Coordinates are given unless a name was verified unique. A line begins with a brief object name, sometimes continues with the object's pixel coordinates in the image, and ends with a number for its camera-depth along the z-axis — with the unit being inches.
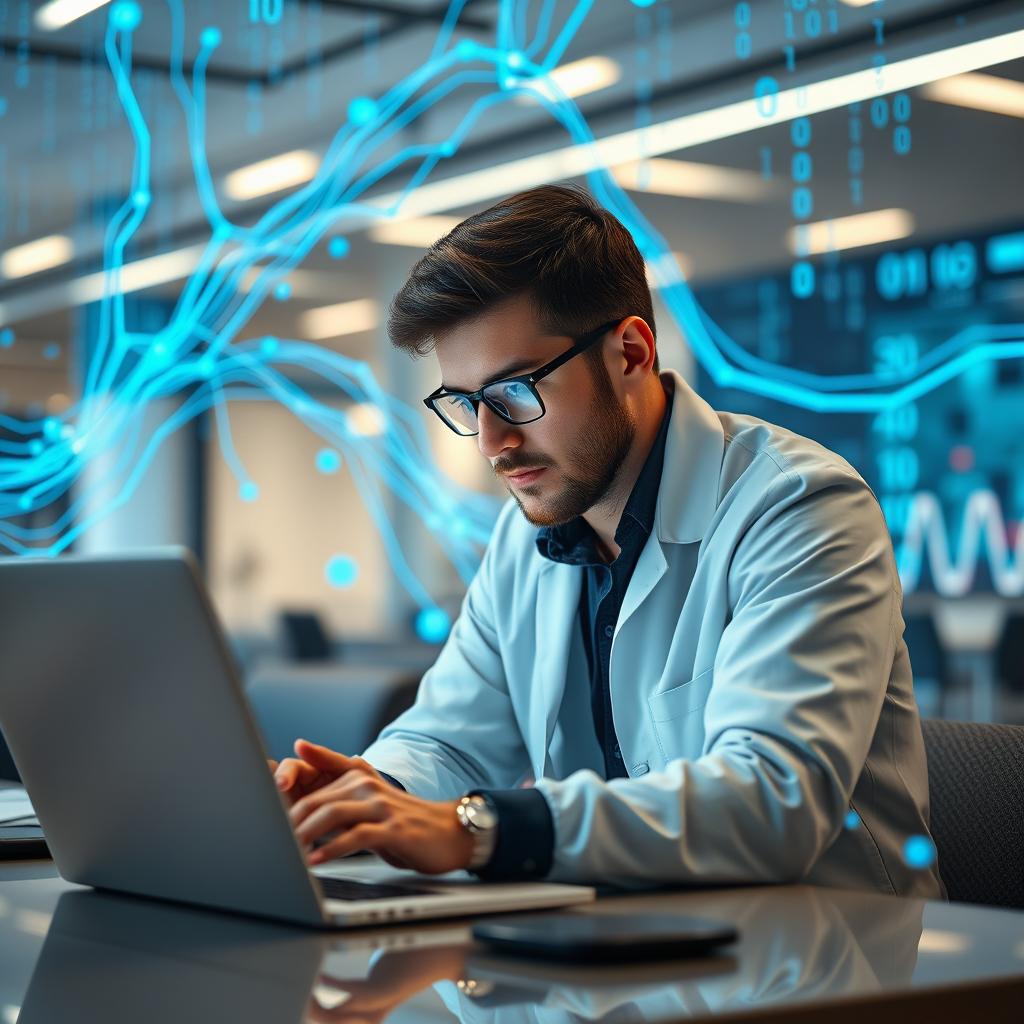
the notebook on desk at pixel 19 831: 55.4
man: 43.9
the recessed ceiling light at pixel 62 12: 159.0
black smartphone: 33.4
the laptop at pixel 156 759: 37.4
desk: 30.5
